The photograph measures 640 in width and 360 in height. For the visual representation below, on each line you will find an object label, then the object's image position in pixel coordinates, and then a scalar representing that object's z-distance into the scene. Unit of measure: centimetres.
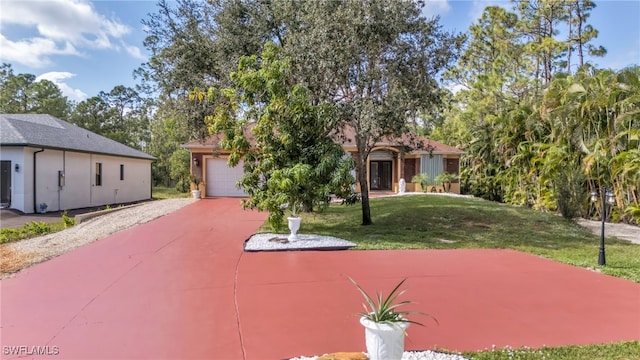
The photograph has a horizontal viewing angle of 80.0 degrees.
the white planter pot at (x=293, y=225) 917
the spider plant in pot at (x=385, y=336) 299
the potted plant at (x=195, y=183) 2089
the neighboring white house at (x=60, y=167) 1452
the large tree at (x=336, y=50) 949
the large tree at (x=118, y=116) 3472
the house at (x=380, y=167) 2111
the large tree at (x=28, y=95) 3294
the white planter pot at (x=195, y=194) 2034
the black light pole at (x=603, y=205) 721
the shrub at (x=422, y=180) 2173
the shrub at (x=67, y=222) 1175
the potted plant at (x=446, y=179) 2183
